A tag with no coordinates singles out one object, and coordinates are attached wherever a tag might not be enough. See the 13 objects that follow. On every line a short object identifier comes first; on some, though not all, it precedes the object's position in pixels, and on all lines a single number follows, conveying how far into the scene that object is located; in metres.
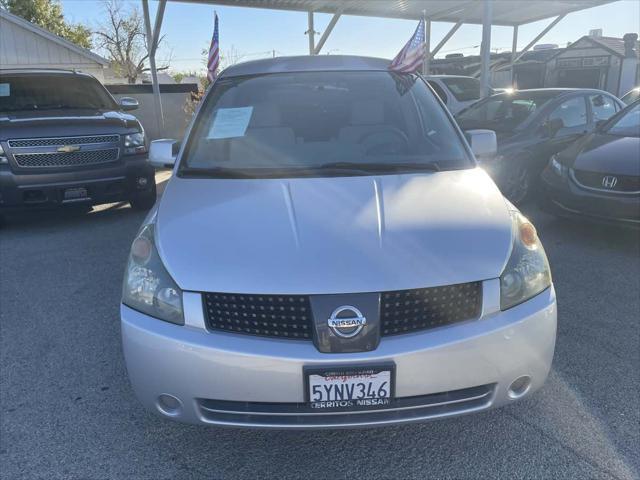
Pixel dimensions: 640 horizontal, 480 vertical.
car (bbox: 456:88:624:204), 6.15
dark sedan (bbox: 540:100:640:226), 4.45
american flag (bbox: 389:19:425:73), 3.51
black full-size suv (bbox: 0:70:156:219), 5.33
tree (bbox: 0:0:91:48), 26.47
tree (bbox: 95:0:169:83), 31.74
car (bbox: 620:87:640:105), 12.19
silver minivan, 1.81
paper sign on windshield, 3.04
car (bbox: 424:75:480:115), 10.34
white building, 14.41
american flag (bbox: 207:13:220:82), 5.38
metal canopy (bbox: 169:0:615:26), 13.13
